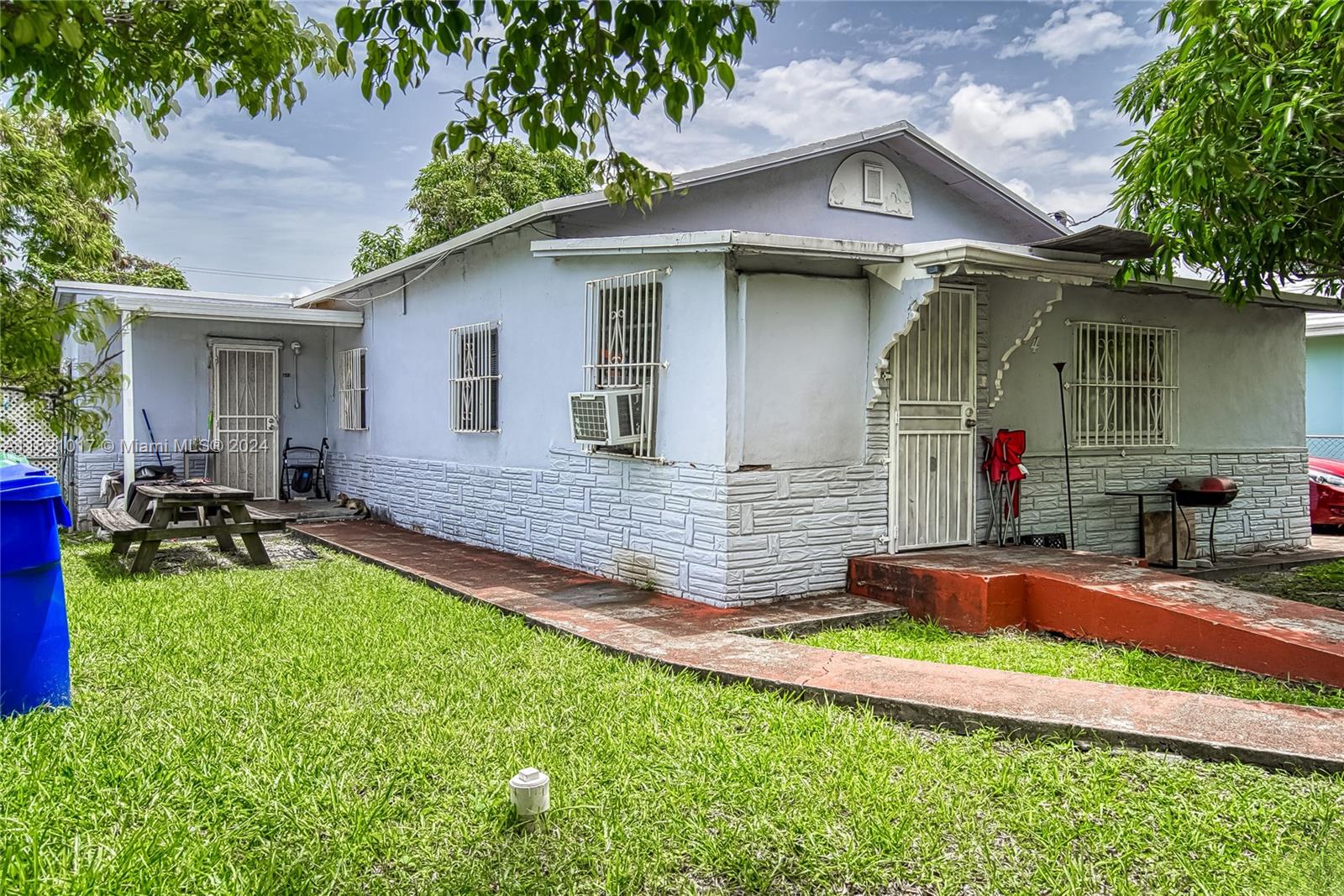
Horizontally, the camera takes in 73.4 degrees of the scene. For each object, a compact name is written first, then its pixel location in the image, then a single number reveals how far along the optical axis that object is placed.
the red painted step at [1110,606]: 5.15
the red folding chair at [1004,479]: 7.98
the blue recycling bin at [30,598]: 4.06
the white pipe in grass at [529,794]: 3.11
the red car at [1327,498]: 12.72
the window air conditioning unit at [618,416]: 7.22
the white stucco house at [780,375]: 6.65
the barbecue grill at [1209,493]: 8.41
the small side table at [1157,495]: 8.36
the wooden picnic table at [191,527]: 7.97
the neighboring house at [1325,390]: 16.36
